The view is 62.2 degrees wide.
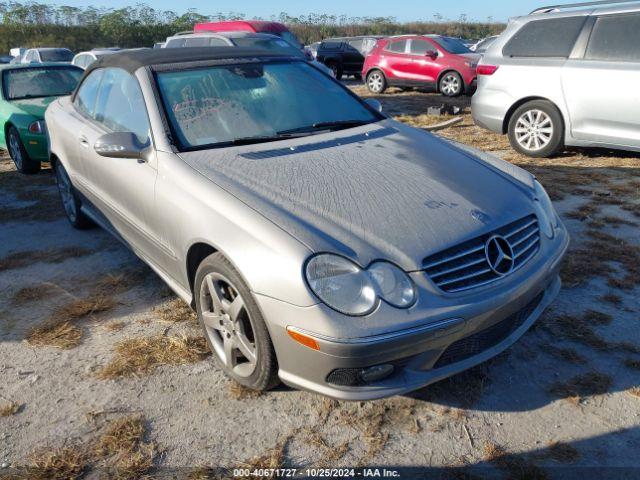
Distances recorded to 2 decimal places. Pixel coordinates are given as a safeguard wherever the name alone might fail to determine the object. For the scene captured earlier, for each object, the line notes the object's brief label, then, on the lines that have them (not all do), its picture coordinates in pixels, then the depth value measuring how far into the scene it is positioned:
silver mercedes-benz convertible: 2.10
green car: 6.52
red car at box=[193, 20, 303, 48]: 13.63
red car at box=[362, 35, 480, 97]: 13.38
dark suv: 19.81
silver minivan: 5.91
